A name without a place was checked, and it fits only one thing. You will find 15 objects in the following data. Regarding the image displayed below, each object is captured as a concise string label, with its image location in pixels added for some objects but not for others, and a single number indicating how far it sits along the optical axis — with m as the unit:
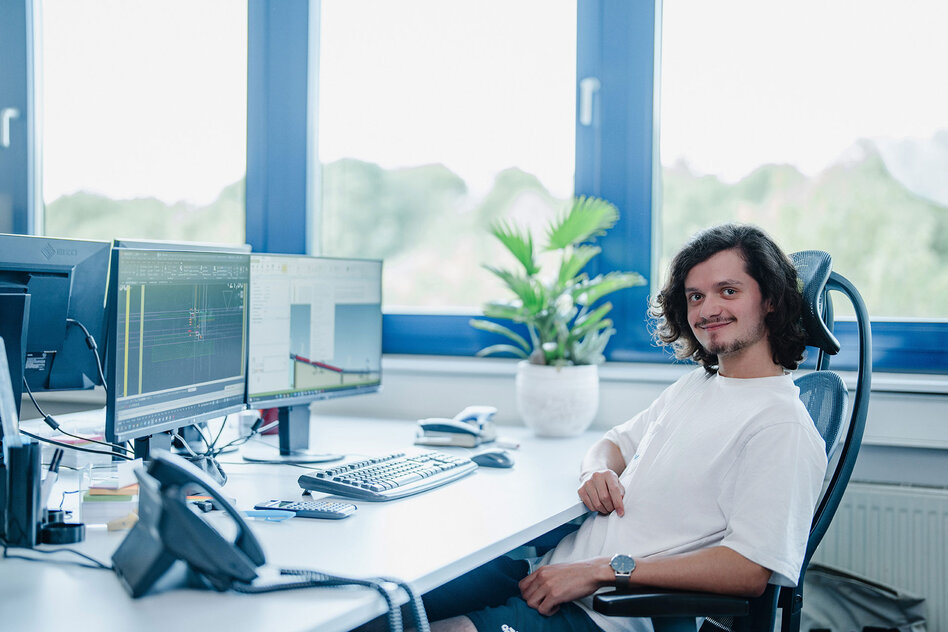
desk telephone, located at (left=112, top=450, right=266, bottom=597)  1.08
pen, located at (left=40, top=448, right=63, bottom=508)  1.31
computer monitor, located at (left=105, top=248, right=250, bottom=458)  1.48
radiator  2.13
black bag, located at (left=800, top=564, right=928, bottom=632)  2.12
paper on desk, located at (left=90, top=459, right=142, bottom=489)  1.43
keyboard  1.60
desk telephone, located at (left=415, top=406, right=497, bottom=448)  2.16
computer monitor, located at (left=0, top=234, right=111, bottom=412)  1.69
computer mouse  1.92
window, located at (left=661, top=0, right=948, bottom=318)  2.37
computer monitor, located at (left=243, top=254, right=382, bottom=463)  1.92
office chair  1.29
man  1.35
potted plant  2.30
